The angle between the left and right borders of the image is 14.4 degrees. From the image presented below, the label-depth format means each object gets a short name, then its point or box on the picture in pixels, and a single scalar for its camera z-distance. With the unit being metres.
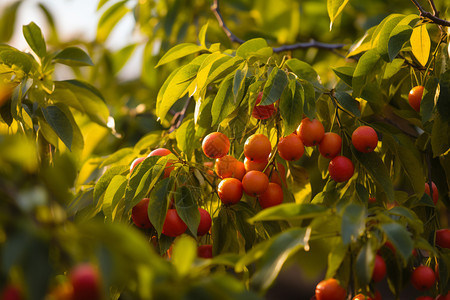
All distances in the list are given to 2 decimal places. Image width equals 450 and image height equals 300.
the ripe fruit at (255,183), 1.83
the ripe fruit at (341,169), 1.84
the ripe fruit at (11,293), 1.58
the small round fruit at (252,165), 1.87
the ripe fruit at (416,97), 1.89
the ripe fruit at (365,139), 1.83
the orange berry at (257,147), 1.84
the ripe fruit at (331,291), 1.74
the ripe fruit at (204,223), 1.82
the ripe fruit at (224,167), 1.86
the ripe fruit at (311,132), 1.84
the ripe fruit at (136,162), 1.88
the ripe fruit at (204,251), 1.84
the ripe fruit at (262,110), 1.87
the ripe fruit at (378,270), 1.72
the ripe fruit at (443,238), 1.86
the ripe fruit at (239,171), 1.87
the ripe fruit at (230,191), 1.83
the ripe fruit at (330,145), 1.85
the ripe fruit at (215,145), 1.86
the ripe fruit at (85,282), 1.58
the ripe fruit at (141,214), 1.84
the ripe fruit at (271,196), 1.85
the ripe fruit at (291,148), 1.84
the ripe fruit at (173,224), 1.82
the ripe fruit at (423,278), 1.78
